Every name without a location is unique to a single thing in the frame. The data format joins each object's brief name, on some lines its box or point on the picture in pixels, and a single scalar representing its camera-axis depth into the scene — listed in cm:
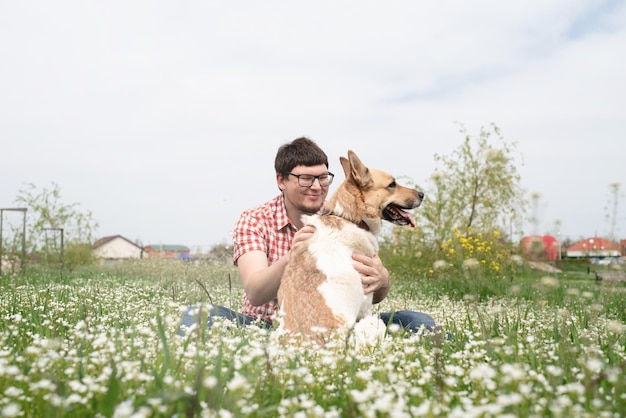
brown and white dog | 418
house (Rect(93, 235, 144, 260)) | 6825
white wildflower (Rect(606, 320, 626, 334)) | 380
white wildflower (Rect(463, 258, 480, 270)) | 519
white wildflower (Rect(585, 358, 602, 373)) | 211
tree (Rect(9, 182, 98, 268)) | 1905
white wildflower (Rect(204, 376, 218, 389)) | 189
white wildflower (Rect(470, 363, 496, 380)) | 226
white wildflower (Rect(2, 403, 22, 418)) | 179
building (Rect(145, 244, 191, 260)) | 4471
